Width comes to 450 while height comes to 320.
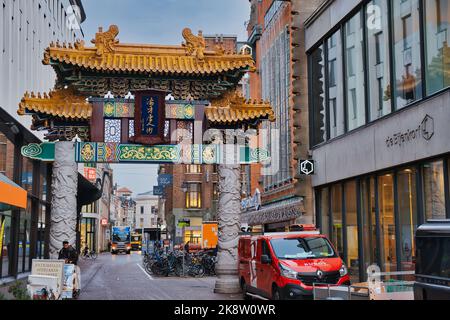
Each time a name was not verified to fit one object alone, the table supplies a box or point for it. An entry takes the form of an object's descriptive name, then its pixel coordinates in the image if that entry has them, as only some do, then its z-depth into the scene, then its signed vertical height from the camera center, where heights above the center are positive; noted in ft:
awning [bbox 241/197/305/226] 94.17 +3.49
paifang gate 76.38 +14.69
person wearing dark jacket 69.92 -2.28
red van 54.39 -2.93
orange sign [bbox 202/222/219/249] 187.32 -0.61
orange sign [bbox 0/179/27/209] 46.50 +3.15
